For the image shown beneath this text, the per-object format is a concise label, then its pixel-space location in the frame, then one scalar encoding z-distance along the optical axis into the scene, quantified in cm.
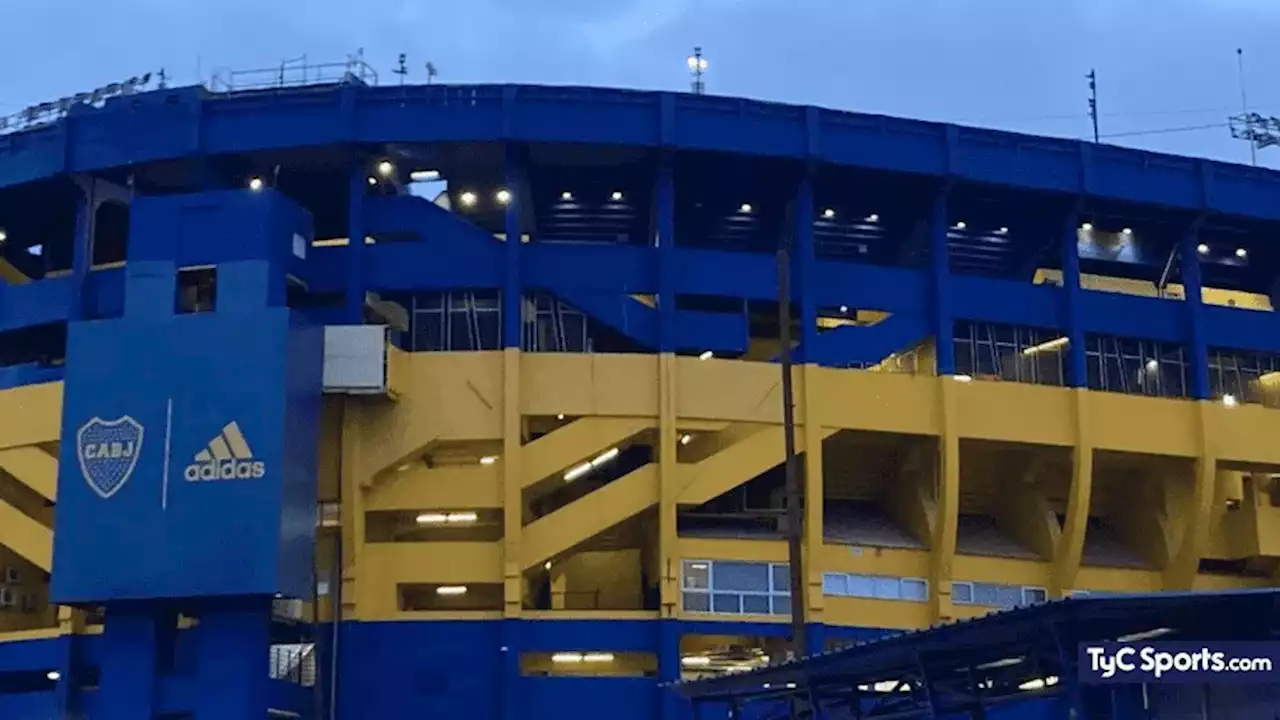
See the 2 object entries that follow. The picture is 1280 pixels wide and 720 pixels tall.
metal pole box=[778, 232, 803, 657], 3831
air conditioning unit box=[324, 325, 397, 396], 4444
